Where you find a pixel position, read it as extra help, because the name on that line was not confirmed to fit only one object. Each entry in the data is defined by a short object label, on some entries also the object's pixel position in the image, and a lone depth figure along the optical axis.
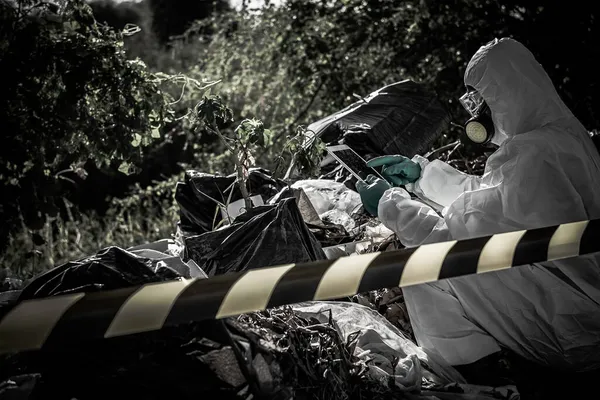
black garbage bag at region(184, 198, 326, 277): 2.79
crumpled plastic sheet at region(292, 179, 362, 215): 3.80
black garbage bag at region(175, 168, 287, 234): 3.45
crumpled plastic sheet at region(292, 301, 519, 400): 2.32
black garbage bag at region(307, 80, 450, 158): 4.22
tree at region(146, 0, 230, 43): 14.78
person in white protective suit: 2.46
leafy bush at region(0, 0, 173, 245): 3.94
